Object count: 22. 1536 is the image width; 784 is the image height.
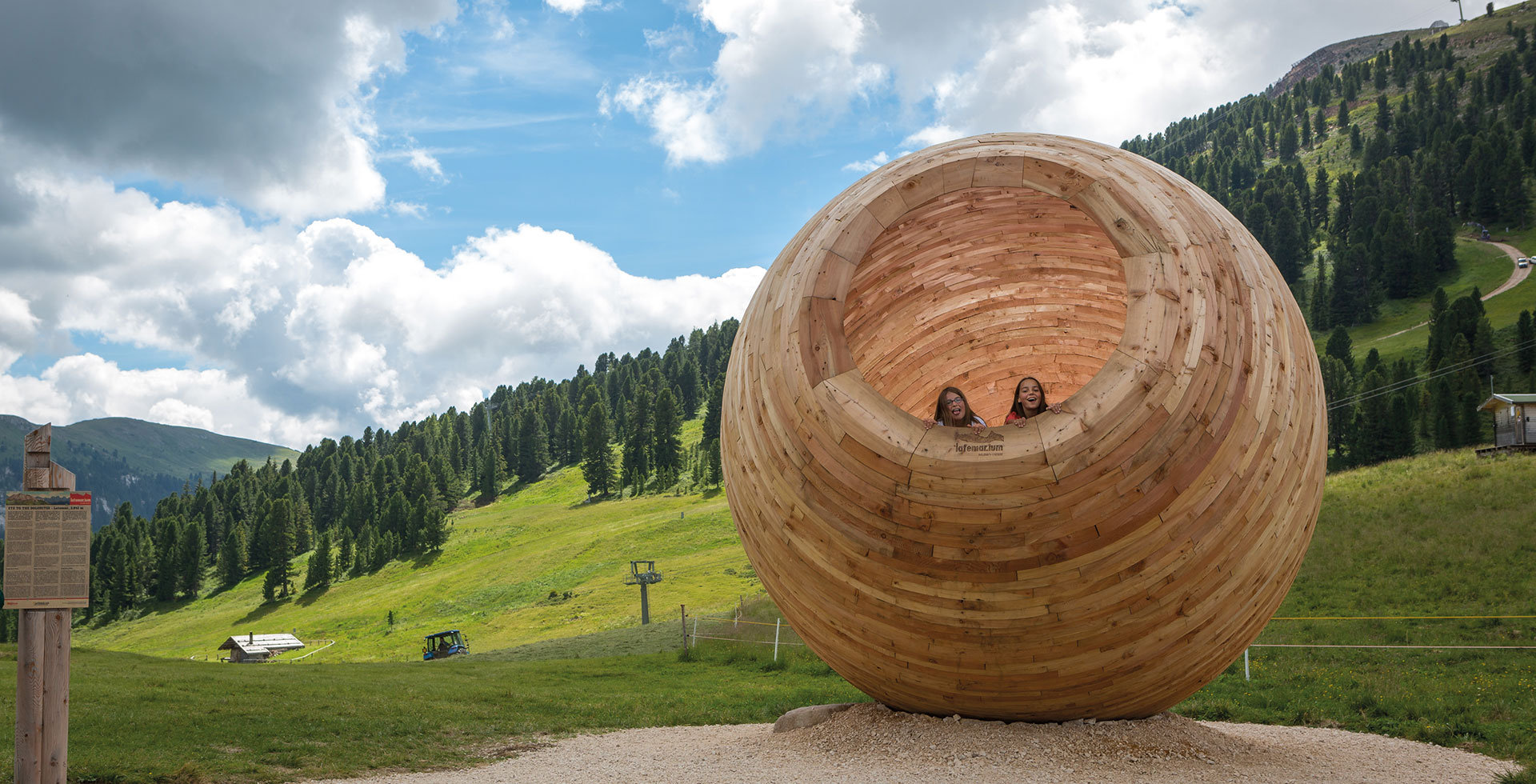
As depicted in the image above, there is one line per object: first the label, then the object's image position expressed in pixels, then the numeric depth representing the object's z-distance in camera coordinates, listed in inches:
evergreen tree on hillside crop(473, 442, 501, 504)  5561.0
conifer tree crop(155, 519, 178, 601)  4338.1
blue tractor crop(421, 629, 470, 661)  1791.3
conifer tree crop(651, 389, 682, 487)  4803.2
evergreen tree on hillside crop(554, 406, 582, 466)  6008.9
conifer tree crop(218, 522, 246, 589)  4495.6
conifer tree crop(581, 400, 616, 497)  4864.7
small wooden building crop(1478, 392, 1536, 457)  1892.2
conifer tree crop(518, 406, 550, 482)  5851.4
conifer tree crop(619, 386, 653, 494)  4864.7
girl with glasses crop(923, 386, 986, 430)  266.2
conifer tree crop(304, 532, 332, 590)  4025.6
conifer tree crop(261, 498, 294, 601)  4010.8
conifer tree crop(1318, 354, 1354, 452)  3272.6
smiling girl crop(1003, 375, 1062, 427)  269.3
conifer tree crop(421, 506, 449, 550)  4296.3
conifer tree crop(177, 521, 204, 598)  4394.7
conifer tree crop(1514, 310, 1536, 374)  3066.7
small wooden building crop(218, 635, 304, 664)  2289.6
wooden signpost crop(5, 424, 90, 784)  297.0
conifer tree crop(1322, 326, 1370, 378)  3843.5
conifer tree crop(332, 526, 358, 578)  4268.2
